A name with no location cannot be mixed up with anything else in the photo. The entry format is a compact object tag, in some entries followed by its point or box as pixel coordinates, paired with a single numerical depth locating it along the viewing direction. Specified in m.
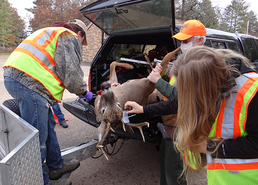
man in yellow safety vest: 2.40
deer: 2.49
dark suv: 3.06
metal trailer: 1.36
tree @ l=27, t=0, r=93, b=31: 34.12
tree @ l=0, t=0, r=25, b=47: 42.34
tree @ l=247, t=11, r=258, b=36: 46.73
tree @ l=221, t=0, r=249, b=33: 44.00
